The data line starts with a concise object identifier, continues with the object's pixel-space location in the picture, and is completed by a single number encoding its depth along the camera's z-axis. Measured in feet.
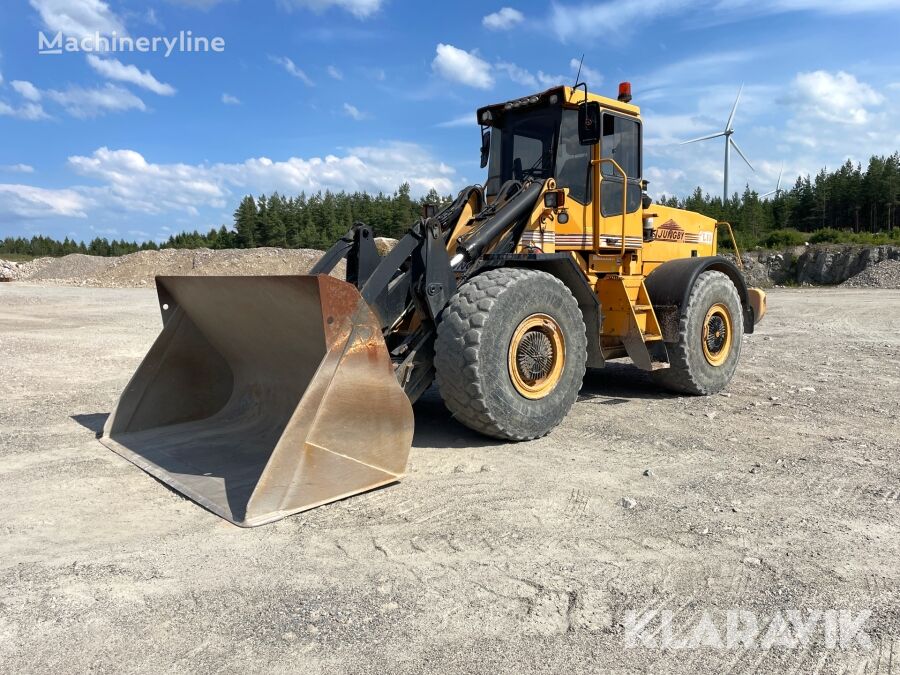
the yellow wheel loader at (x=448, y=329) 13.56
